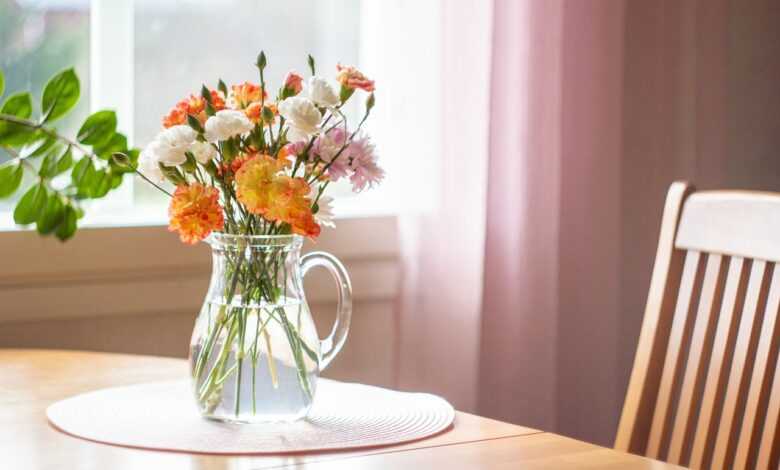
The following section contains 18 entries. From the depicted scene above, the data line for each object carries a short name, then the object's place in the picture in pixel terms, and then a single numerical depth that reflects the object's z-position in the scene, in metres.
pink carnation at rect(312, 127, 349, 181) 1.66
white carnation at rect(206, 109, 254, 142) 1.62
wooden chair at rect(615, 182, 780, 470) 1.83
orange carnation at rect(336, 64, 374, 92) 1.67
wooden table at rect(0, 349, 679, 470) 1.58
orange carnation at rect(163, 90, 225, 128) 1.68
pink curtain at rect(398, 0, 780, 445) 2.51
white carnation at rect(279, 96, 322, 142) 1.63
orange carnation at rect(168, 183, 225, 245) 1.62
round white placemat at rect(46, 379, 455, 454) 1.64
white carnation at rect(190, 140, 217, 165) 1.63
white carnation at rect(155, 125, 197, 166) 1.63
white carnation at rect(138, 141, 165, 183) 1.66
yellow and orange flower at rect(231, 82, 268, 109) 1.69
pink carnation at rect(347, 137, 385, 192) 1.67
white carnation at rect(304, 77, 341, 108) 1.65
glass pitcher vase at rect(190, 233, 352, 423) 1.66
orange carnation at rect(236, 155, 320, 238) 1.61
